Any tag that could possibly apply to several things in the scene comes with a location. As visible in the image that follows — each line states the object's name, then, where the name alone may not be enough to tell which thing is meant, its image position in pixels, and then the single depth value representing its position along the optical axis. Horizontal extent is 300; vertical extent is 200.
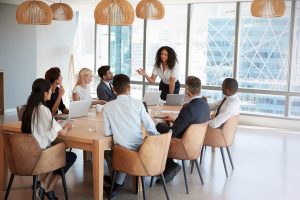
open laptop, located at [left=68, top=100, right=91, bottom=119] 4.51
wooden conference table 3.63
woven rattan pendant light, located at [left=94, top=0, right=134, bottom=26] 4.98
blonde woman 5.51
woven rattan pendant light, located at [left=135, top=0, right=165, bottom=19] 5.76
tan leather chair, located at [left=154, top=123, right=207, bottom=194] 4.19
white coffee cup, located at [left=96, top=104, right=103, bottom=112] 5.11
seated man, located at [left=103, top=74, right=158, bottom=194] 3.73
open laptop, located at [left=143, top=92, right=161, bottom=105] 5.77
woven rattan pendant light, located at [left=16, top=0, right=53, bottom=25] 5.26
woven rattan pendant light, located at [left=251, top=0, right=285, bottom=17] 4.91
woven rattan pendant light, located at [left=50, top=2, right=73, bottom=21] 6.10
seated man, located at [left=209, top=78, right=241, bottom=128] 4.90
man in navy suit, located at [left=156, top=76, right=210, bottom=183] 4.20
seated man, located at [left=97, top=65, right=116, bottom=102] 5.79
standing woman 6.36
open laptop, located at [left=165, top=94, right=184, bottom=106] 5.93
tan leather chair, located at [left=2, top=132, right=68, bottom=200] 3.51
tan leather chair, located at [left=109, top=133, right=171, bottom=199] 3.62
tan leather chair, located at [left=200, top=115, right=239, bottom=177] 4.91
